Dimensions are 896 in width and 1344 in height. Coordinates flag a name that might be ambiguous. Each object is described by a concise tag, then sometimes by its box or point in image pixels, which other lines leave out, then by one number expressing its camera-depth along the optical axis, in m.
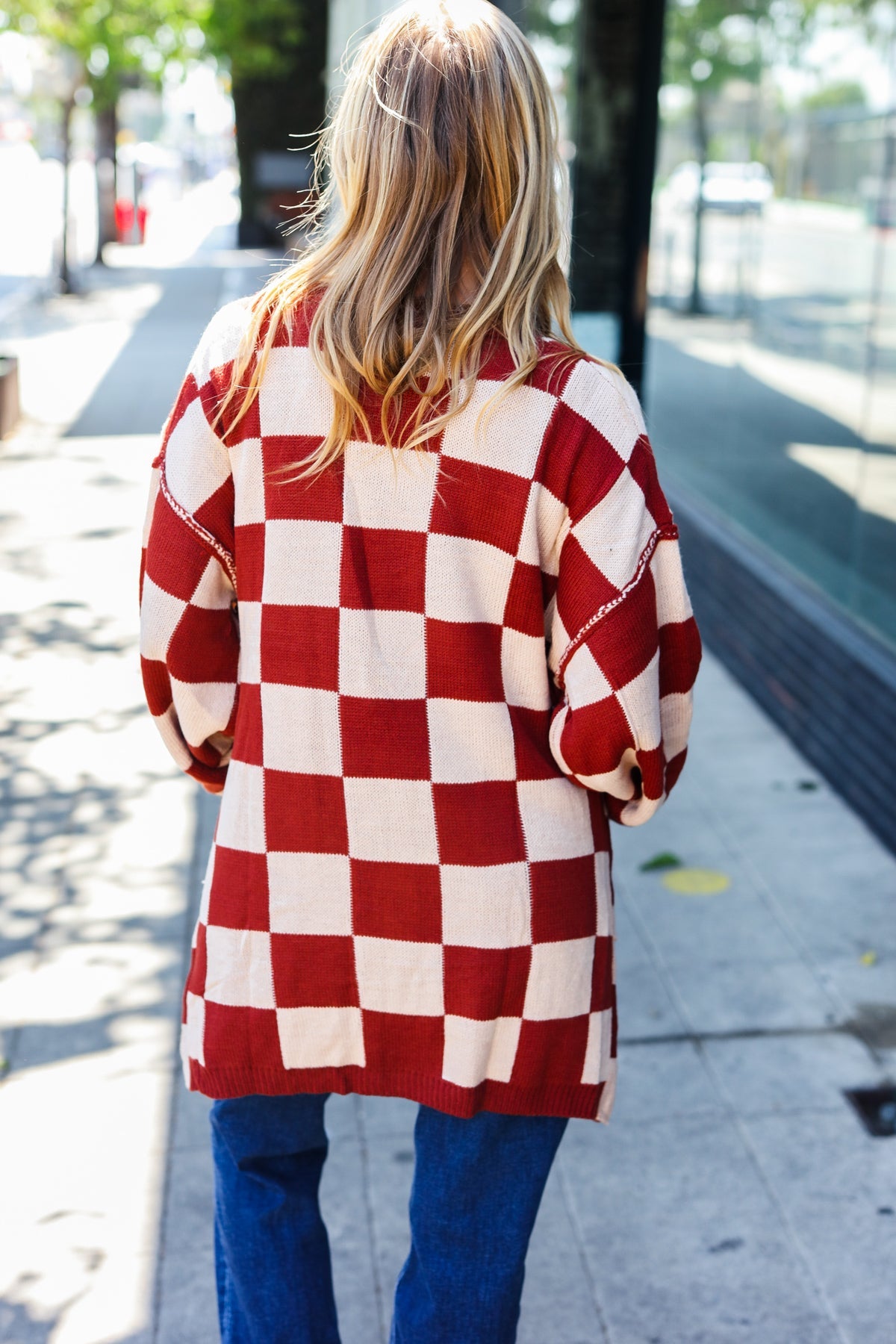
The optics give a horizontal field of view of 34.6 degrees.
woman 1.61
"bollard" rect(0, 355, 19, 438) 10.16
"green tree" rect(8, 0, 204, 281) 16.70
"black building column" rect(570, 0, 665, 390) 8.12
